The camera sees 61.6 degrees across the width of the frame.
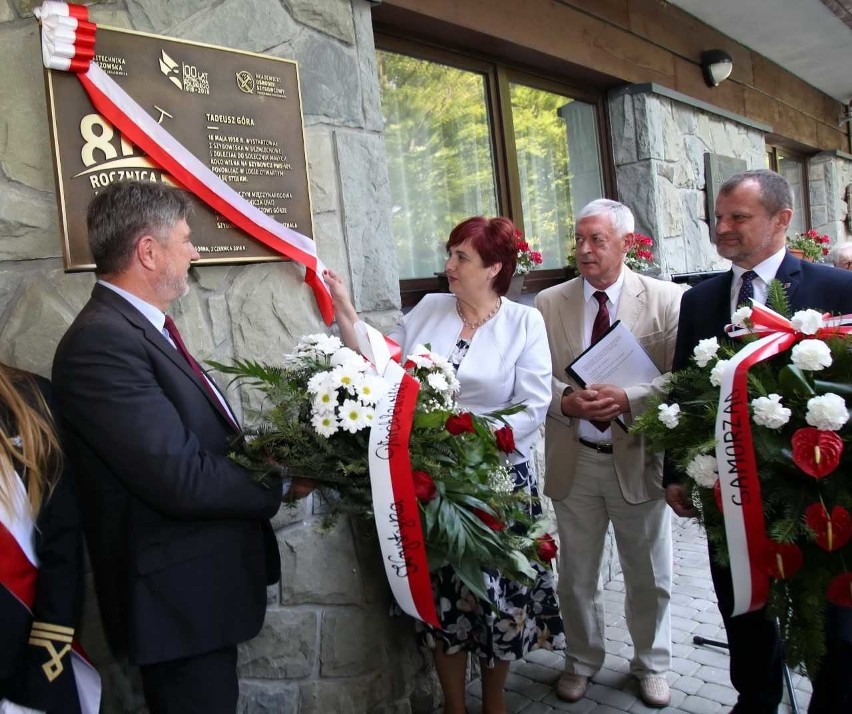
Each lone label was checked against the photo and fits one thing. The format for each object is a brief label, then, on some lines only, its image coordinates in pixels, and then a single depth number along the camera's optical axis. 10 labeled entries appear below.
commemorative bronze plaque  2.10
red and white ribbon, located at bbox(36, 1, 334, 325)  2.02
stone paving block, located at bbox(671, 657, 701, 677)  3.13
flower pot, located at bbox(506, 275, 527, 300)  3.97
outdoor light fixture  5.80
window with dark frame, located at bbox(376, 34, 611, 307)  4.02
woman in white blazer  2.56
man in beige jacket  2.92
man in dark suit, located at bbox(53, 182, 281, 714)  1.62
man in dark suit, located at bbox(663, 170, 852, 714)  2.34
